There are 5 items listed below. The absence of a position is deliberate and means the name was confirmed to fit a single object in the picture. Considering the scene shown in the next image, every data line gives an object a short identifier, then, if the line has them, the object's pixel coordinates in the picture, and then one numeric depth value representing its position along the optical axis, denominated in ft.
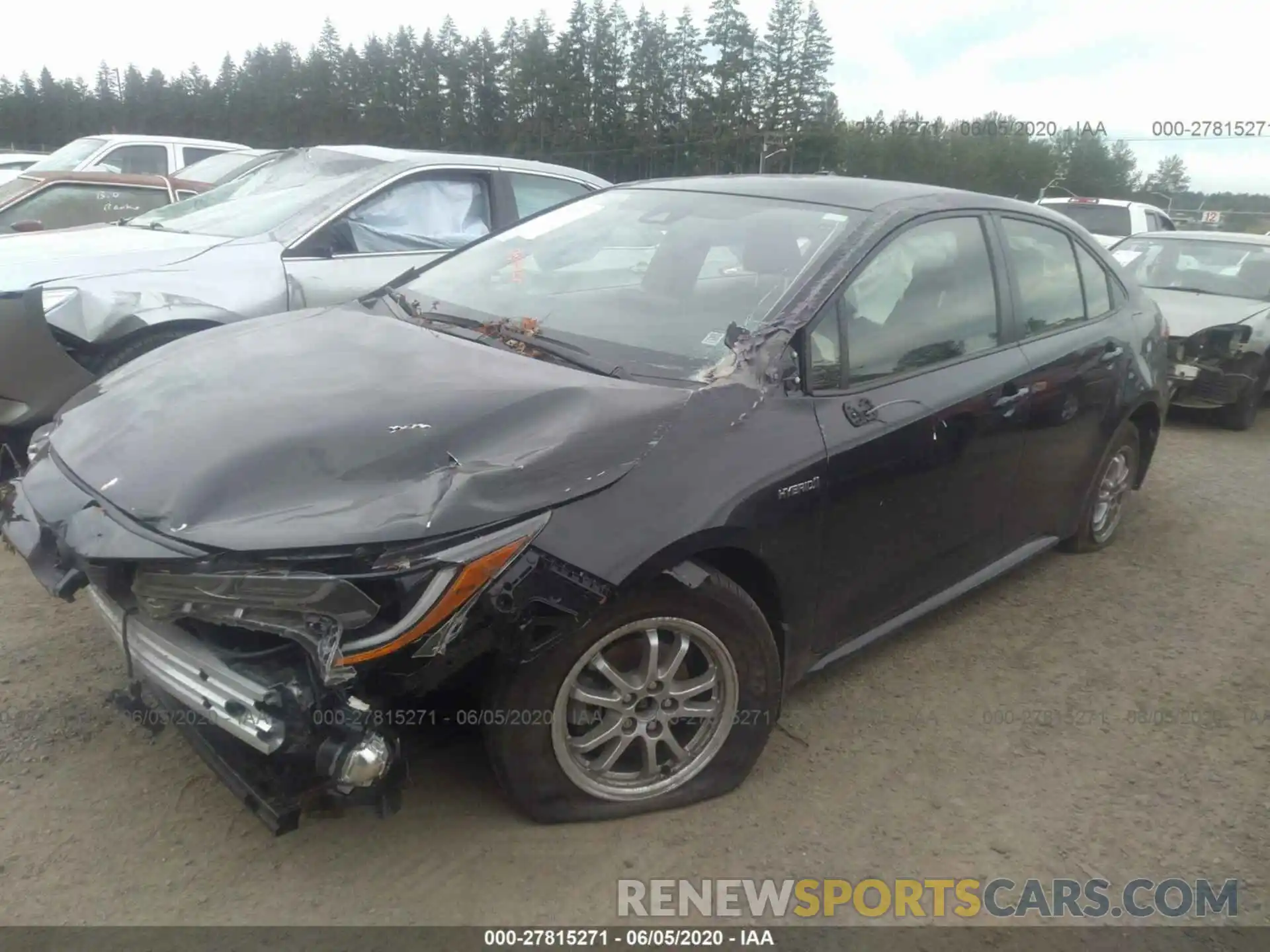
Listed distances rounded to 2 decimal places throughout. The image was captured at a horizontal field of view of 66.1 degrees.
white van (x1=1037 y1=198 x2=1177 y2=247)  44.01
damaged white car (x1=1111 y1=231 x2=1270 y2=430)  25.12
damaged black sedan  6.99
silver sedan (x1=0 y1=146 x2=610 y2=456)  13.25
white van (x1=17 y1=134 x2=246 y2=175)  33.99
